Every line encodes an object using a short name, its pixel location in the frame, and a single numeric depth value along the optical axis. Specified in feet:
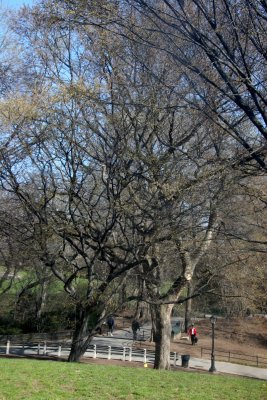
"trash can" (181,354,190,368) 82.17
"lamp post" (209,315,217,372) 80.79
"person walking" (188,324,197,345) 113.80
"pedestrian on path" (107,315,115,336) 120.47
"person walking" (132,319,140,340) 110.67
